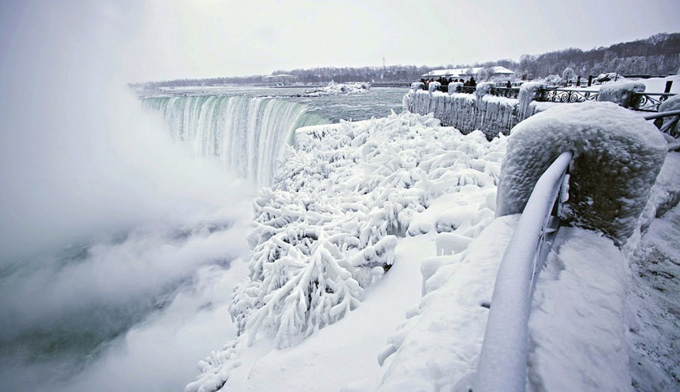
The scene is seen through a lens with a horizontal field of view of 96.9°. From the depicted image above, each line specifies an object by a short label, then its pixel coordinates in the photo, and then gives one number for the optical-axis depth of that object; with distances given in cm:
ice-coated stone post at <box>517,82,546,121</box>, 1055
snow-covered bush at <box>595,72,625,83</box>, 1957
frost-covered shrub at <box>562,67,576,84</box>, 2746
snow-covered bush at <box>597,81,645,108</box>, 787
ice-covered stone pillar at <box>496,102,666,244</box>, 207
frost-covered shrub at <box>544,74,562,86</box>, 2438
